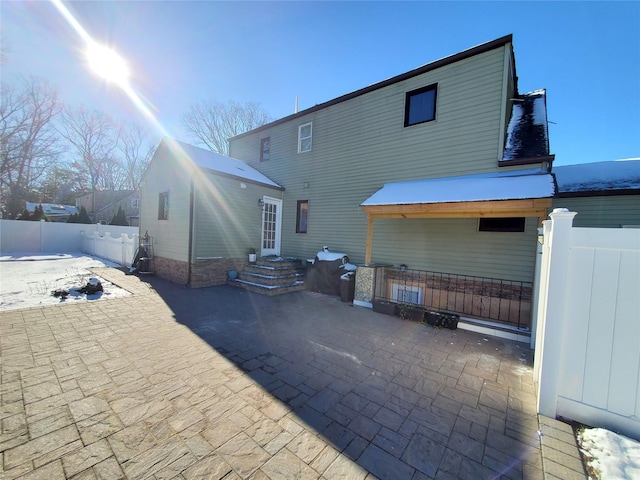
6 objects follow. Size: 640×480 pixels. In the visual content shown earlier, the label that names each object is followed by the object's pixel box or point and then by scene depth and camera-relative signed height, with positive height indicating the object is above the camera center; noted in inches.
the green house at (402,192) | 233.6 +45.3
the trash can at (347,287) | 271.7 -62.4
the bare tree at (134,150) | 1010.1 +293.1
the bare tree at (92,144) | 890.7 +282.3
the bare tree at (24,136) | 698.8 +232.7
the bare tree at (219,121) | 802.8 +341.7
